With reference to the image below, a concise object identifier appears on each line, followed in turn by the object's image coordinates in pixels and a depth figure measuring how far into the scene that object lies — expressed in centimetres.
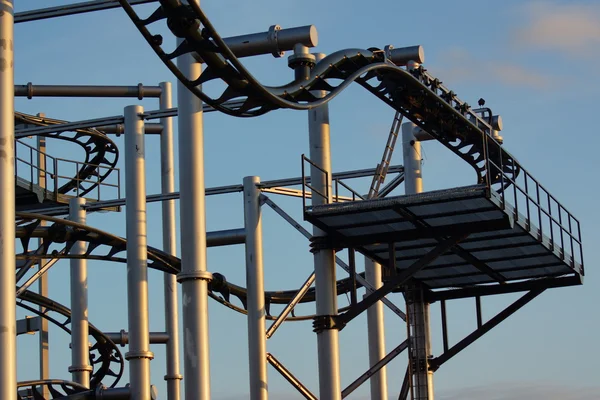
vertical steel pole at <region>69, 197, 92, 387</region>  2853
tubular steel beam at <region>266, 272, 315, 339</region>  2450
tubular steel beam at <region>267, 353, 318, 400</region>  2395
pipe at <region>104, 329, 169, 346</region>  3559
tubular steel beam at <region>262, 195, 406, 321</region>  2450
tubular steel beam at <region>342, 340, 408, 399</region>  2364
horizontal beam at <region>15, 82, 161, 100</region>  2994
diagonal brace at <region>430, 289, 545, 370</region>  2498
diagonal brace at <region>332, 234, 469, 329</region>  2167
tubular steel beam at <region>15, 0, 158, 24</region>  1869
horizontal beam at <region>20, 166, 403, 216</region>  2588
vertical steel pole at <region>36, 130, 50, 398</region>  3297
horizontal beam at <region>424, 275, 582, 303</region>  2508
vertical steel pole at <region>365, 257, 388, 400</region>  2770
